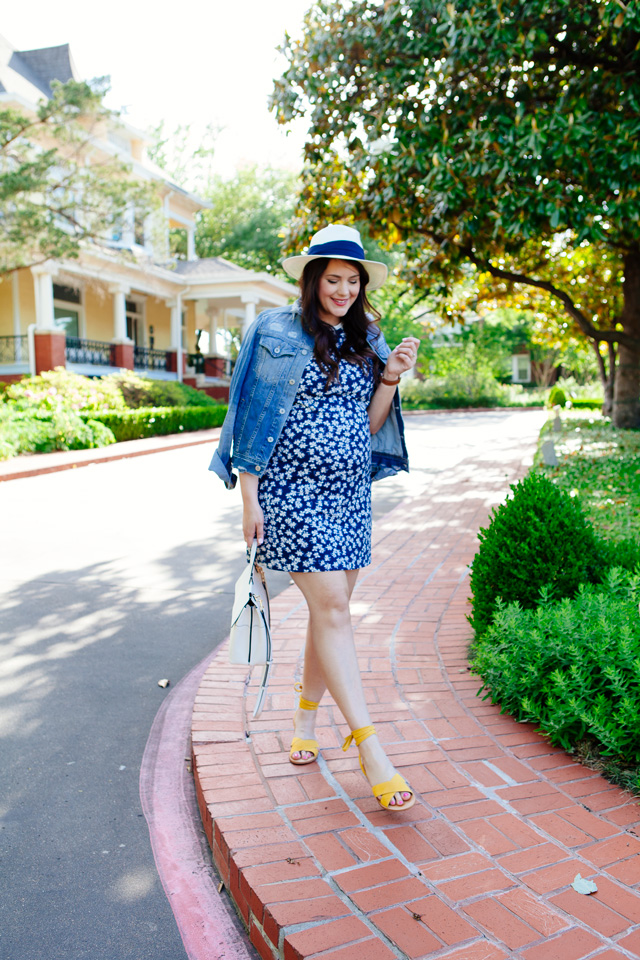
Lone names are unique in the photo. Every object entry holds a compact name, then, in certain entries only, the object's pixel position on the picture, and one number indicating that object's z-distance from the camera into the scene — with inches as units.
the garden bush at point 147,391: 784.3
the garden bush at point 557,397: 1023.0
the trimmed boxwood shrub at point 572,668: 108.3
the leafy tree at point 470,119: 312.2
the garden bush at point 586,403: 1264.8
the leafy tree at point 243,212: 1498.5
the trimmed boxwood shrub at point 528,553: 147.5
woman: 100.0
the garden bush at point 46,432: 502.0
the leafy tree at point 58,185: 601.9
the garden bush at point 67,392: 627.5
